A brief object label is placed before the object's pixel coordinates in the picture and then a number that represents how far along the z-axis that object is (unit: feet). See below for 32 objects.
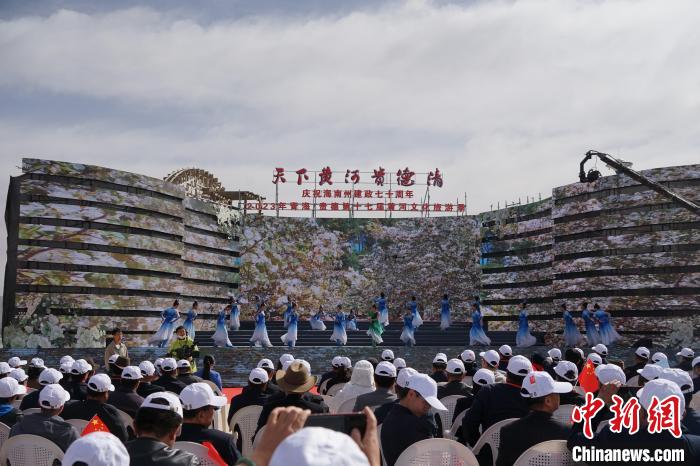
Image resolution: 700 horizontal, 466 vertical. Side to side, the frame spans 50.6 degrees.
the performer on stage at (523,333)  88.53
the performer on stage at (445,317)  110.01
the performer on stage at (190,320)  77.20
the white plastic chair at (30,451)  15.89
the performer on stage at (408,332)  89.27
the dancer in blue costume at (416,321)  111.45
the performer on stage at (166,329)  74.90
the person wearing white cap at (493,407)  20.15
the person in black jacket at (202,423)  14.84
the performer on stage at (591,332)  86.74
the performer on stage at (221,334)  84.43
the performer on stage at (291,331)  88.74
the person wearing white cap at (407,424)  16.53
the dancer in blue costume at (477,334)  86.33
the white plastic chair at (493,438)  17.22
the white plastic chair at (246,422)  23.20
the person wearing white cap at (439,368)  31.26
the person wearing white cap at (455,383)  25.30
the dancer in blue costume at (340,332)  95.76
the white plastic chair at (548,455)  13.50
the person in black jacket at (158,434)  11.41
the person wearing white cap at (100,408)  19.58
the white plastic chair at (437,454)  13.46
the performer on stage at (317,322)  115.65
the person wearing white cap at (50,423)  17.20
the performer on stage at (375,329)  83.05
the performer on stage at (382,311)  104.37
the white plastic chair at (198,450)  13.83
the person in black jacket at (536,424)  15.92
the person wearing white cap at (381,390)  22.24
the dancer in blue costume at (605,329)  86.49
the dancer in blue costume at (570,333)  87.92
